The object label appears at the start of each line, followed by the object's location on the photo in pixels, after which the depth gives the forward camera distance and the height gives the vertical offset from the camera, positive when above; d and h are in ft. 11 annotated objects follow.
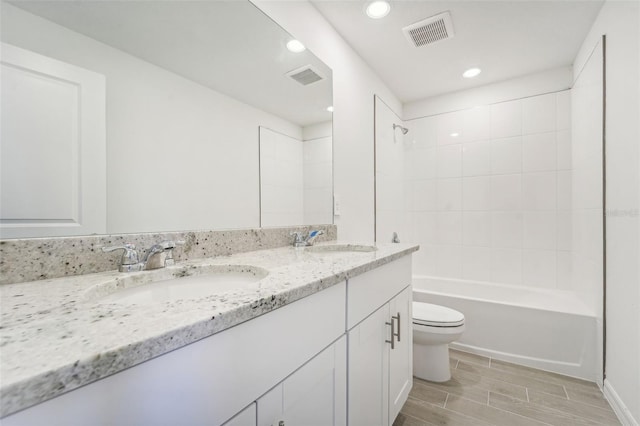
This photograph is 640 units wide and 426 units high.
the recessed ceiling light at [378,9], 5.38 +4.02
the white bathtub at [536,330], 5.91 -2.74
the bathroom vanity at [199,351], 1.07 -0.72
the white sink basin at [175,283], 2.29 -0.68
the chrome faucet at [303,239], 5.05 -0.50
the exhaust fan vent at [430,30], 5.80 +4.01
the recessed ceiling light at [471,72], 7.83 +4.01
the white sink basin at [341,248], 4.92 -0.67
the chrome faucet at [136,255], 2.62 -0.42
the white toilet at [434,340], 5.72 -2.69
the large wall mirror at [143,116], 2.27 +1.04
